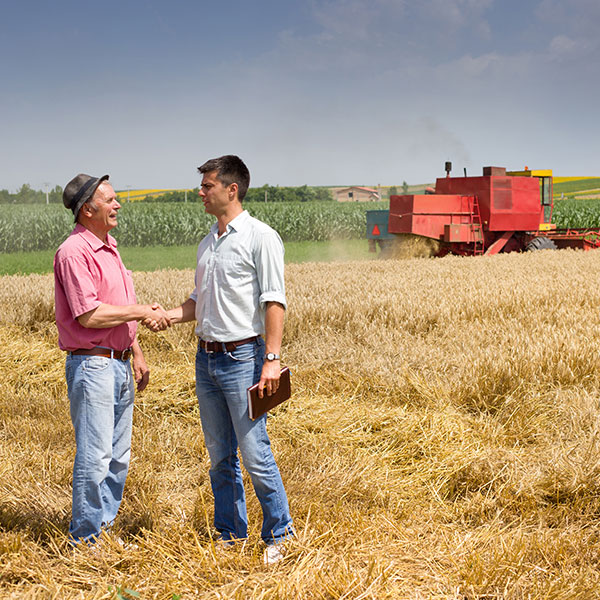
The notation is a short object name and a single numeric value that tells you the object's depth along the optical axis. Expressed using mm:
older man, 2994
